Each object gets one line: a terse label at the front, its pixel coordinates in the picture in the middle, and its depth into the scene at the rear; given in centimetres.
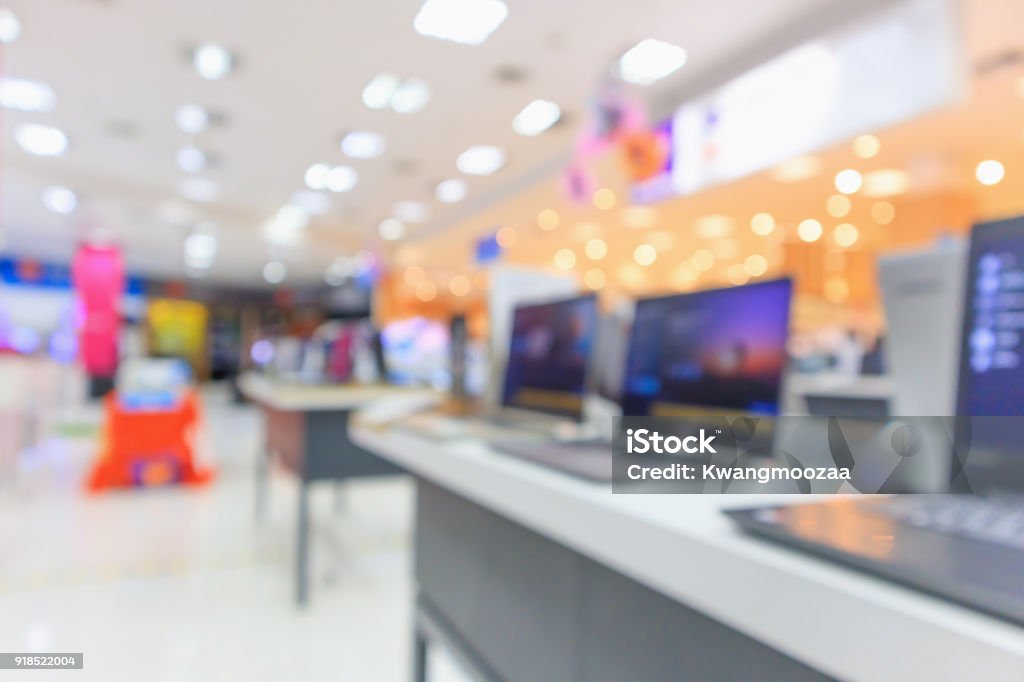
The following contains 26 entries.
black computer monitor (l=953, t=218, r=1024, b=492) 51
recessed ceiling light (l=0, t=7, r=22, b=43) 339
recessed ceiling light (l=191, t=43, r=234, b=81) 374
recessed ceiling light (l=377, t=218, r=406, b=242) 973
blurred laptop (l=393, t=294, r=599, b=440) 139
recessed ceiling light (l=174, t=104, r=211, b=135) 531
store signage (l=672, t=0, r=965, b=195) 300
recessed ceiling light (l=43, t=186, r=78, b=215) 837
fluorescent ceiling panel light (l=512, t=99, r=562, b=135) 342
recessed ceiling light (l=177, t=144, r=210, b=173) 657
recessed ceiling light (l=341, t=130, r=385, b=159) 437
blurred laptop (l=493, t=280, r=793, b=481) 91
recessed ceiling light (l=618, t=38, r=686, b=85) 267
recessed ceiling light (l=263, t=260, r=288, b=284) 1492
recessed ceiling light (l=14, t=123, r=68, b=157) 597
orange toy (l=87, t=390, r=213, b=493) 475
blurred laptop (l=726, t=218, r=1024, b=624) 41
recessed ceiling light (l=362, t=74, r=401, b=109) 227
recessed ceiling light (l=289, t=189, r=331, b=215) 718
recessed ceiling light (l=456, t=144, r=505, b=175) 584
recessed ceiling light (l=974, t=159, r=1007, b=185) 557
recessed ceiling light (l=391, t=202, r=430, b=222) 840
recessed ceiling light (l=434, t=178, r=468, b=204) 711
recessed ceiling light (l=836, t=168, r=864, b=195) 603
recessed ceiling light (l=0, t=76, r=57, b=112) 475
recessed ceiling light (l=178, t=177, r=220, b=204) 780
